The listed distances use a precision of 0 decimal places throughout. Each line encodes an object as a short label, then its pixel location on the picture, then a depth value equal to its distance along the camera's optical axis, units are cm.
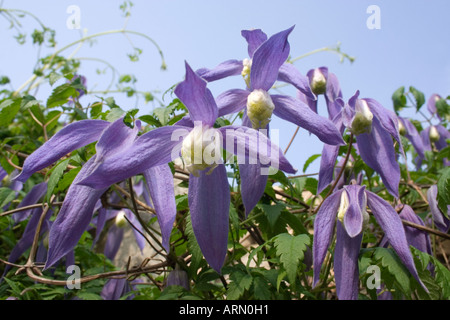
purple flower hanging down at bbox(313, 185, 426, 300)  24
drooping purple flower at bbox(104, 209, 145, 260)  39
